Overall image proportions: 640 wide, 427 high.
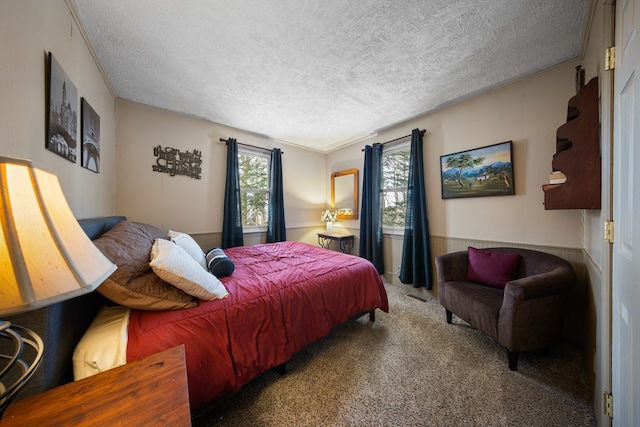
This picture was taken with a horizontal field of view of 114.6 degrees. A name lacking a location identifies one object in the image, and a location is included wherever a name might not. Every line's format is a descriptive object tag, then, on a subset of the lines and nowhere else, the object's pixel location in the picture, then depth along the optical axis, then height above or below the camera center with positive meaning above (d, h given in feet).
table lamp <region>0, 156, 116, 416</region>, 1.31 -0.28
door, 2.34 -0.09
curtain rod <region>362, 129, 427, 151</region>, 9.30 +3.73
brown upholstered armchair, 4.90 -2.44
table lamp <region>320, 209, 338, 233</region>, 13.16 -0.27
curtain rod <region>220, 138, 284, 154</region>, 10.18 +3.58
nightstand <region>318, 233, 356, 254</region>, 12.20 -1.65
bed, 3.23 -2.14
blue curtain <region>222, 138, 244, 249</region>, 10.00 +0.41
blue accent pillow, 5.54 -1.48
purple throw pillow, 6.44 -1.74
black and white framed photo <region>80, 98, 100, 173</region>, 5.25 +2.02
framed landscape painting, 7.22 +1.60
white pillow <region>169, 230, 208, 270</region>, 6.08 -1.06
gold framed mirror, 12.64 +1.31
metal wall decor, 8.75 +2.25
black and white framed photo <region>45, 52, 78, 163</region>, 3.69 +1.98
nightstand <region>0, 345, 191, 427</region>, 1.83 -1.86
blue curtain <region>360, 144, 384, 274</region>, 10.98 +0.44
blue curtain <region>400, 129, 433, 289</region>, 9.07 -0.75
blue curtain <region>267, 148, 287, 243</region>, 11.60 +0.71
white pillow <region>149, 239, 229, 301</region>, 3.87 -1.21
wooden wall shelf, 4.23 +1.26
